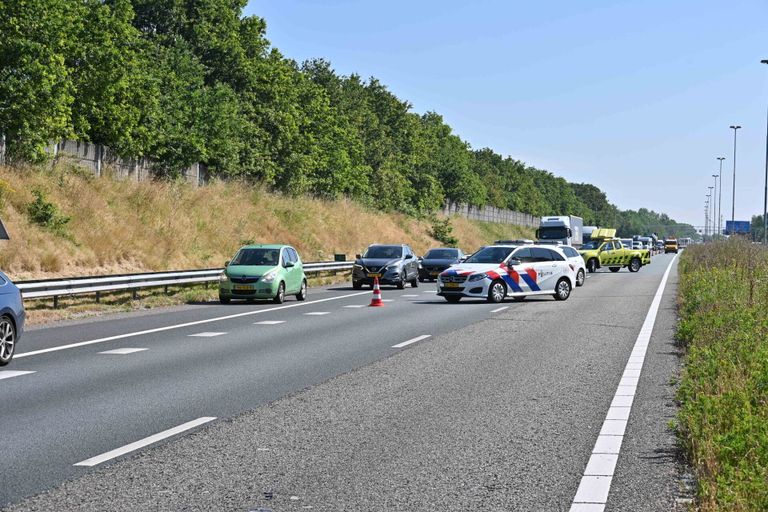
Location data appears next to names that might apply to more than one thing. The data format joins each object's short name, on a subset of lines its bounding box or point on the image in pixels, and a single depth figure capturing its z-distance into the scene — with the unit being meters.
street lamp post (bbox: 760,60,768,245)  50.58
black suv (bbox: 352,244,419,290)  33.97
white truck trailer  60.26
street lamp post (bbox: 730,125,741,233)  85.60
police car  26.08
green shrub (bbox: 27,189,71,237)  32.00
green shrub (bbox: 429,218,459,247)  76.94
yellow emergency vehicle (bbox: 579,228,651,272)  53.03
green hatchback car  25.53
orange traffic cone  24.48
